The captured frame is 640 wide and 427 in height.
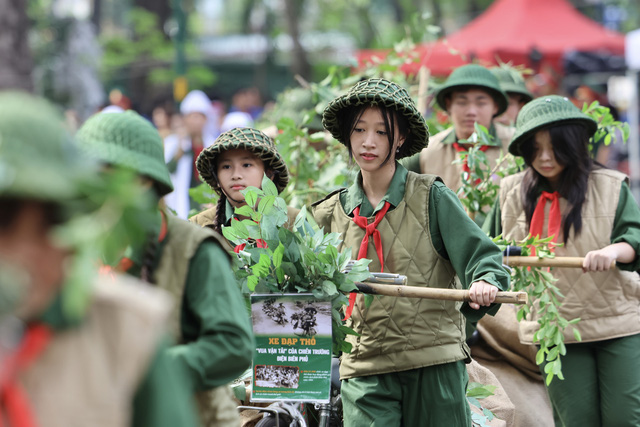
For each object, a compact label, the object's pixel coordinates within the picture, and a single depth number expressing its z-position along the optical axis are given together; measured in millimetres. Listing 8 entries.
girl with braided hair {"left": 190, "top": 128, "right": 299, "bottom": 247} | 10508
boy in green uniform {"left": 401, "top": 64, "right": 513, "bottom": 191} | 13875
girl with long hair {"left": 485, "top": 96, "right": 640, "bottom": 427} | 10922
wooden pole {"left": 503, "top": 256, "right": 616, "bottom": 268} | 10312
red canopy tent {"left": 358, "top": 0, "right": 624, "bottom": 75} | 34750
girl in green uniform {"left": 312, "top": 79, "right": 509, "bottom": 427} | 8922
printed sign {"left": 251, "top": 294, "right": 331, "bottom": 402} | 8664
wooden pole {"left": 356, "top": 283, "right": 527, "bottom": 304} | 8383
